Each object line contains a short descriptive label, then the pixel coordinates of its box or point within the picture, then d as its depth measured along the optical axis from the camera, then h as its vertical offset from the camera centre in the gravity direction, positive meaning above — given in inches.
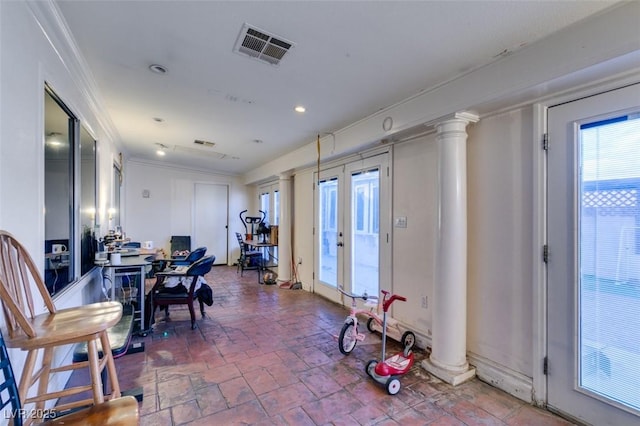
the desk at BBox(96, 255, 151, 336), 118.0 -24.8
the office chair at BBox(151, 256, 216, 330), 132.1 -36.1
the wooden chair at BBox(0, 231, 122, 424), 44.0 -19.1
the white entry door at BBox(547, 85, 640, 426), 68.5 -11.4
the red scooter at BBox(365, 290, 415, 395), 87.9 -50.1
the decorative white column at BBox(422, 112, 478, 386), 96.1 -12.5
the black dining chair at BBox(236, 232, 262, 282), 259.0 -42.3
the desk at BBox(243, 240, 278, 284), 254.2 -40.9
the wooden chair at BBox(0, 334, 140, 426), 39.5 -31.0
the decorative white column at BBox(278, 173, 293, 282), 226.1 -10.9
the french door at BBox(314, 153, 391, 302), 141.3 -8.7
